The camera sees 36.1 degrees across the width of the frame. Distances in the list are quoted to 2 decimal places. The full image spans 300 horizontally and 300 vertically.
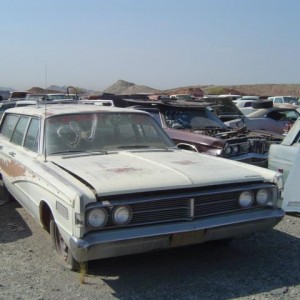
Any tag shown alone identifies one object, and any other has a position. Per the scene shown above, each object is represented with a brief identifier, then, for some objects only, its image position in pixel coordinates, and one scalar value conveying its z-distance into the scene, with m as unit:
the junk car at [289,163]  5.38
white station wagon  3.70
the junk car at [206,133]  8.16
